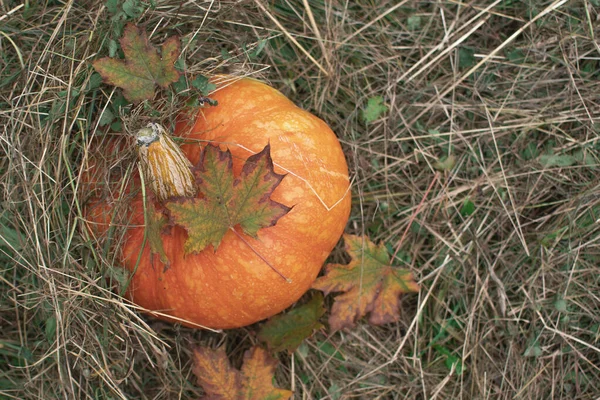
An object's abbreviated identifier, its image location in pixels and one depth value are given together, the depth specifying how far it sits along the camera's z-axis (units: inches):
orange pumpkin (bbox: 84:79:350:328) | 87.3
